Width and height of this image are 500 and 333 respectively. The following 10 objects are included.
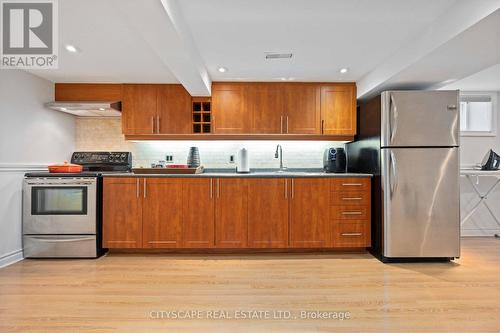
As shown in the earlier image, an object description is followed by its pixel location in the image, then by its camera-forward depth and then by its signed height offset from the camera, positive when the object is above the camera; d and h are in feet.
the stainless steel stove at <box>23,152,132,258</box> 9.83 -1.82
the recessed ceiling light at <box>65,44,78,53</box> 8.27 +3.64
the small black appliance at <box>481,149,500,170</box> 12.46 +0.16
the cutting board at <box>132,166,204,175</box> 10.61 -0.22
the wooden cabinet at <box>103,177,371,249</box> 10.18 -1.77
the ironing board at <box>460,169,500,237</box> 12.35 -1.05
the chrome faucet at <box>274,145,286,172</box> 12.19 +0.53
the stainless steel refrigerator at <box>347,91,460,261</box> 9.23 -0.30
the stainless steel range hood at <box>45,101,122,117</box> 10.73 +2.35
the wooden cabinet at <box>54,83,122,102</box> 11.49 +3.13
